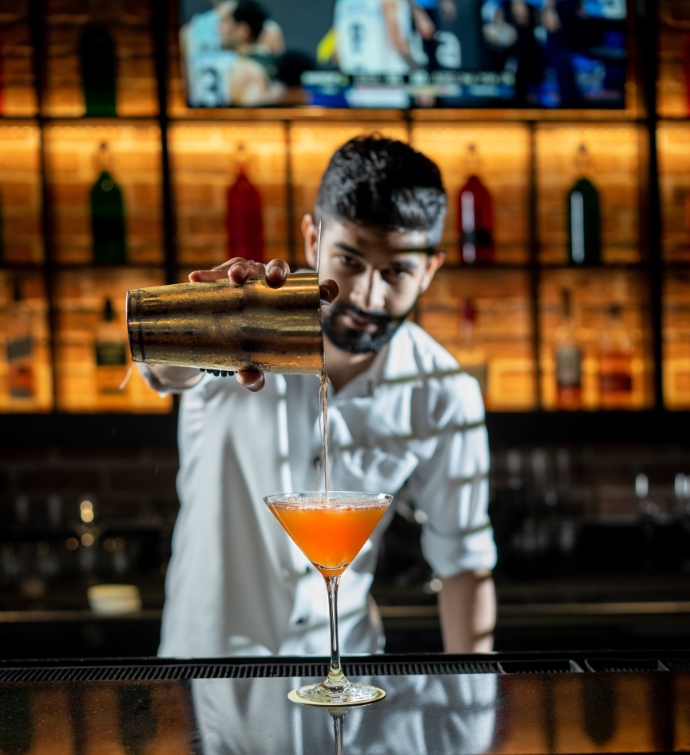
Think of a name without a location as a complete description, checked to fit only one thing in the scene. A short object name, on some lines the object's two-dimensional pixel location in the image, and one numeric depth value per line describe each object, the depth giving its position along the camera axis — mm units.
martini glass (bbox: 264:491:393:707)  1045
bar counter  907
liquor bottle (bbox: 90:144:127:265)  3145
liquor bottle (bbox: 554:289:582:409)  3156
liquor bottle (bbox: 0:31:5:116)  3184
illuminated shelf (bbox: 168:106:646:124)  3090
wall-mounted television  3055
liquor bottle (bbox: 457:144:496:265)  3193
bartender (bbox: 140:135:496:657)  1829
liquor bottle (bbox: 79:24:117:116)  3148
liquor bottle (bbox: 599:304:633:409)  3191
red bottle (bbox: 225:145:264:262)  3139
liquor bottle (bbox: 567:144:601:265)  3203
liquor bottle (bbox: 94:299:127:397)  3115
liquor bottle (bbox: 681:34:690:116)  3285
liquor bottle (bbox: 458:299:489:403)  3191
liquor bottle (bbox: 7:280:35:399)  3139
